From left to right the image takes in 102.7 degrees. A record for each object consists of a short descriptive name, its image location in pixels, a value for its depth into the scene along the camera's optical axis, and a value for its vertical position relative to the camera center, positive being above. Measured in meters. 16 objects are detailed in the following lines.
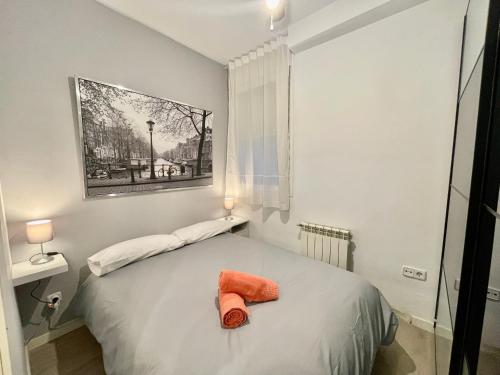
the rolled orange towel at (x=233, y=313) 0.99 -0.74
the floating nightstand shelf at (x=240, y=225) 2.72 -0.87
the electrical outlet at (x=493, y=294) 0.61 -0.42
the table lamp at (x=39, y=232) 1.35 -0.45
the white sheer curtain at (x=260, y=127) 2.28 +0.47
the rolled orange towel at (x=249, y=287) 1.17 -0.72
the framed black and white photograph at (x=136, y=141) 1.73 +0.26
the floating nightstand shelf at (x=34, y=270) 1.29 -0.69
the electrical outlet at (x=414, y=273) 1.68 -0.93
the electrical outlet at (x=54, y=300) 1.58 -1.06
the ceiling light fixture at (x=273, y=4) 1.39 +1.13
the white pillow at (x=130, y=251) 1.52 -0.72
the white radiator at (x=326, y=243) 1.98 -0.81
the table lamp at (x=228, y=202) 2.74 -0.51
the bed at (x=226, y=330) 0.83 -0.81
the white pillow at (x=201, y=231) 2.11 -0.73
